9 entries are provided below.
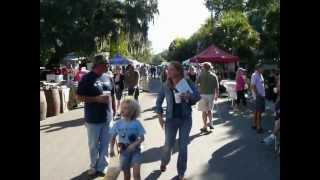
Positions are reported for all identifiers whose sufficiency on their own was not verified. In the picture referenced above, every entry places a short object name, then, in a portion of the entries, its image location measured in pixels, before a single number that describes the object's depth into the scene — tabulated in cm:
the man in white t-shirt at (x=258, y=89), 664
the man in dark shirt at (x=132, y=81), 913
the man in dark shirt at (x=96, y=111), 404
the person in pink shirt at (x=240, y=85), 987
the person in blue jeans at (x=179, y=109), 399
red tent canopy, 1546
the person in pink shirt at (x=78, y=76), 1114
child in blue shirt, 336
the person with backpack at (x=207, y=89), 696
